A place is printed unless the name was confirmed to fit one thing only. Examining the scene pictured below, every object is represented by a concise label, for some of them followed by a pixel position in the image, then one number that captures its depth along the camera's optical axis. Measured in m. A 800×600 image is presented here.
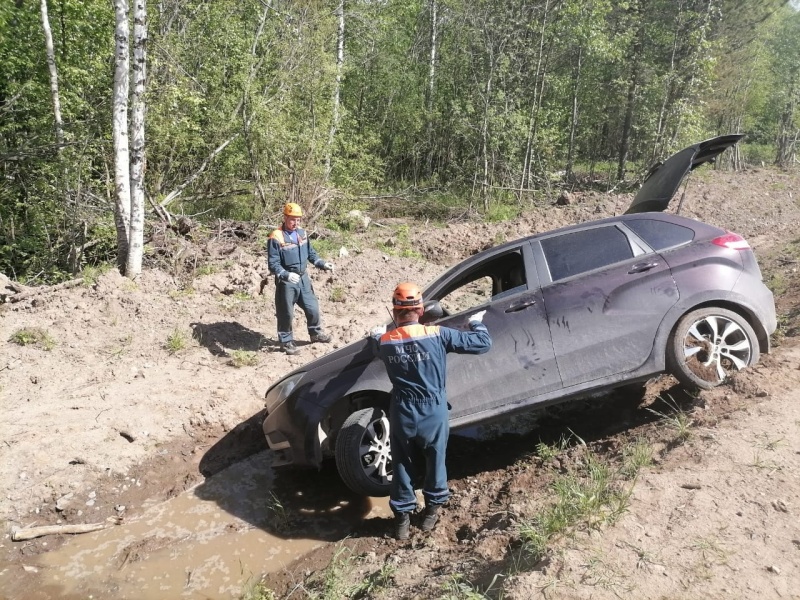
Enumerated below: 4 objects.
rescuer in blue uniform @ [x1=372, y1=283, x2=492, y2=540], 3.70
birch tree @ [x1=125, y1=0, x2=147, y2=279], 8.12
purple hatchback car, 4.41
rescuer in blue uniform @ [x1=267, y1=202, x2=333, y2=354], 6.96
